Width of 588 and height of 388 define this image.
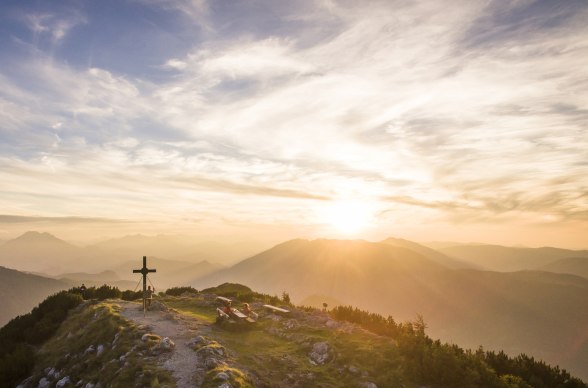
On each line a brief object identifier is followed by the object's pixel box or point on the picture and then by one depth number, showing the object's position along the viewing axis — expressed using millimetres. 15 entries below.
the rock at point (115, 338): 18858
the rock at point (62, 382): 17203
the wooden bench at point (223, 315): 23544
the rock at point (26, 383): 18703
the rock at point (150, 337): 18328
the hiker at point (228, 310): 23750
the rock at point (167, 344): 17656
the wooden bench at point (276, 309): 27272
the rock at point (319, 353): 18141
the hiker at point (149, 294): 26438
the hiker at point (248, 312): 25625
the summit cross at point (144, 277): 25177
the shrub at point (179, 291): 41538
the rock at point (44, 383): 18048
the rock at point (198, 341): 18247
